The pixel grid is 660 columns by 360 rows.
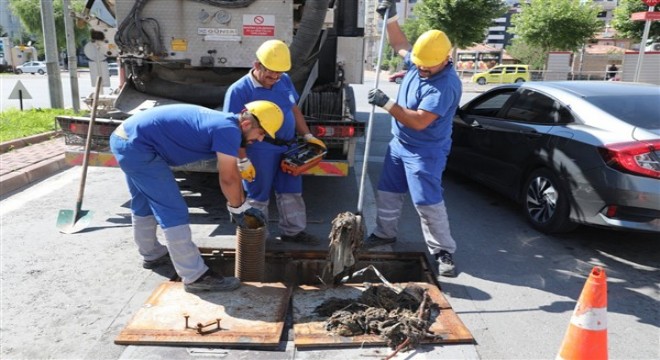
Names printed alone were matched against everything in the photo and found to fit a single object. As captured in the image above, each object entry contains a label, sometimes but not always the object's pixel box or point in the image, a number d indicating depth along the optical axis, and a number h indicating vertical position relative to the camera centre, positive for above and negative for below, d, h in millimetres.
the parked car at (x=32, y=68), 43375 -1820
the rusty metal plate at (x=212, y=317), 2900 -1616
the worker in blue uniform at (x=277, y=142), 3916 -702
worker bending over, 3172 -662
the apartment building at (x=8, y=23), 78300 +3640
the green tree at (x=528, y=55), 44350 +737
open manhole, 2922 -1616
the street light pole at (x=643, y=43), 11799 +545
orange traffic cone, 2461 -1264
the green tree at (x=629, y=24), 22891 +1906
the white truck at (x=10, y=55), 46659 -903
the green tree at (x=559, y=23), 31531 +2534
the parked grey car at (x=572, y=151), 3941 -774
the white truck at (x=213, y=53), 4914 -3
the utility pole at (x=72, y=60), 11016 -264
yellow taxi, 34938 -900
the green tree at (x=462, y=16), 28469 +2510
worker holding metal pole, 3797 -583
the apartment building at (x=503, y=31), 96850 +6478
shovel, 4668 -1542
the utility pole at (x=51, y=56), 9834 -173
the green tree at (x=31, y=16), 46094 +2800
